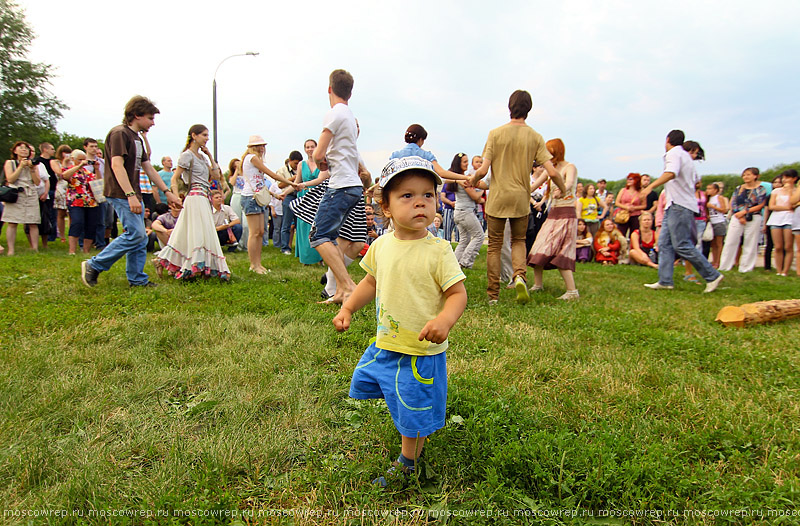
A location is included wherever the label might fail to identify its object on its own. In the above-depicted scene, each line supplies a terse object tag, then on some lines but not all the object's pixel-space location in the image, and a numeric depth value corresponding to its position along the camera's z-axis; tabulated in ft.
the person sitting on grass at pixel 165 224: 24.14
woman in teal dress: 20.79
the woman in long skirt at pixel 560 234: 19.77
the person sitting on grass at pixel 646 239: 37.83
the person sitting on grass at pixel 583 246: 37.47
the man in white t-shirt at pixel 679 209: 22.11
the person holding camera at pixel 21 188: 28.30
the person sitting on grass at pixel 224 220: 32.00
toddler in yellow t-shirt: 6.39
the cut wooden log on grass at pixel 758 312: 15.11
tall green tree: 93.61
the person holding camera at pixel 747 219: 33.60
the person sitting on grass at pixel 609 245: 37.42
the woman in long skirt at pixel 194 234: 20.31
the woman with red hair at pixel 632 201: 36.01
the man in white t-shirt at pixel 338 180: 16.55
